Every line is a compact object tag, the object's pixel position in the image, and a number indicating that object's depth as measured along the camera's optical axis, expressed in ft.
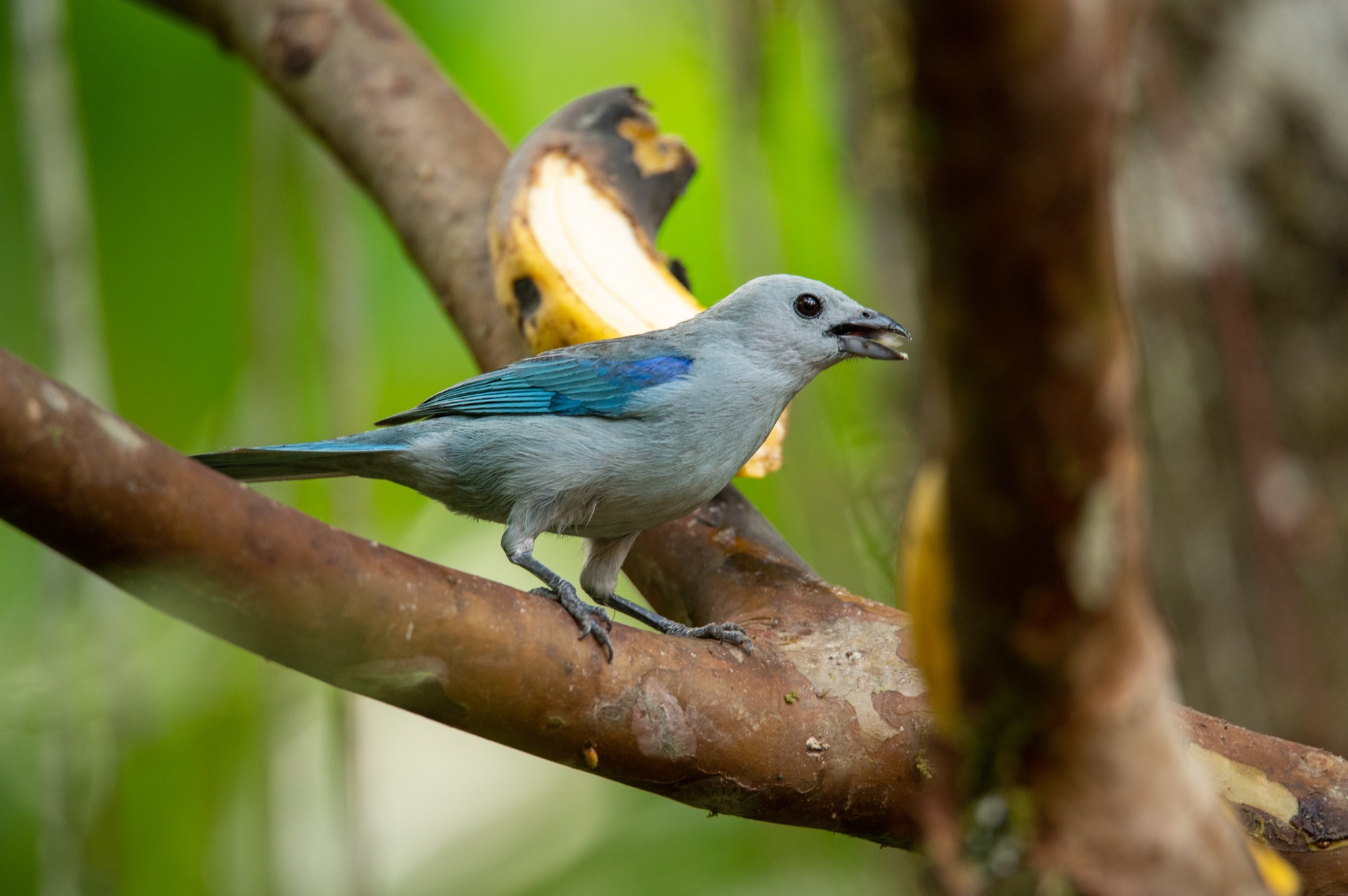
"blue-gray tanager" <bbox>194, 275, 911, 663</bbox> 18.04
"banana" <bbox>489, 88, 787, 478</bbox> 22.20
